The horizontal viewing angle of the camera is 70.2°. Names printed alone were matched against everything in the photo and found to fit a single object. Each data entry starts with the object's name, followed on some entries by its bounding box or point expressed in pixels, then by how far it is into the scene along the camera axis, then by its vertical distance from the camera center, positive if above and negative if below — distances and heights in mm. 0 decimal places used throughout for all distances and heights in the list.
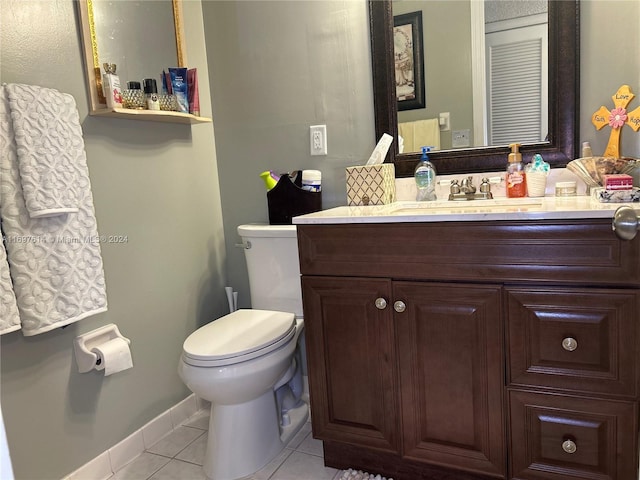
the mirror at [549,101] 1434 +204
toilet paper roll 1488 -550
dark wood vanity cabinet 1103 -493
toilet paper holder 1477 -511
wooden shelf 1509 +247
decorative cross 1357 +102
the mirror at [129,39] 1506 +530
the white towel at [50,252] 1243 -174
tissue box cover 1611 -52
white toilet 1422 -583
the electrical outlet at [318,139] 1839 +138
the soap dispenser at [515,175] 1500 -54
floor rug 1467 -980
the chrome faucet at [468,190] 1569 -95
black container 1769 -97
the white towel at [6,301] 1204 -278
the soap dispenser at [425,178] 1623 -44
